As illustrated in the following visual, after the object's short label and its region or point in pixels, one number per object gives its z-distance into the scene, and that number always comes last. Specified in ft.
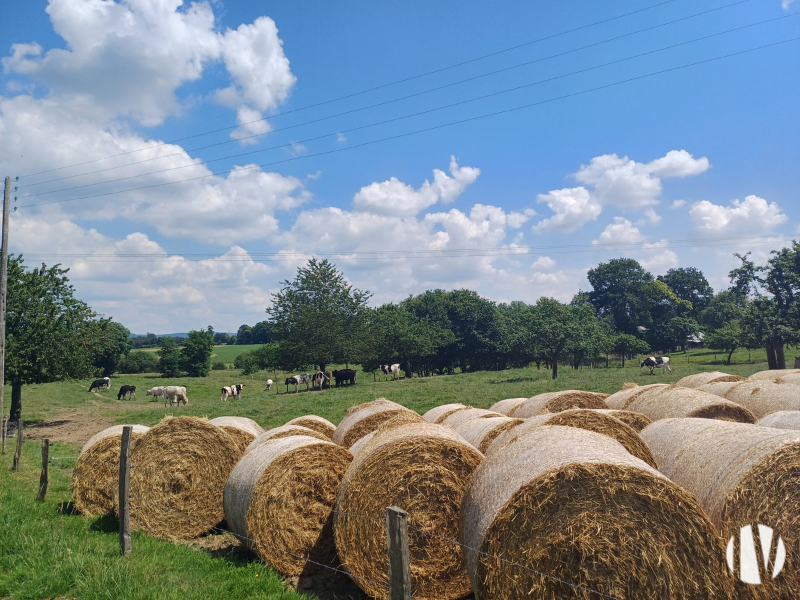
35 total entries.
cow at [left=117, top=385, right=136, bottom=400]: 128.60
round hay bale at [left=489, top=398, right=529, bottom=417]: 41.68
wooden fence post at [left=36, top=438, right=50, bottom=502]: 31.30
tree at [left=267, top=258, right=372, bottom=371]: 143.43
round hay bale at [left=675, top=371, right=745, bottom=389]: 47.88
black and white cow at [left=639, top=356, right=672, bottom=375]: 127.61
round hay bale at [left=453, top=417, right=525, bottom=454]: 26.50
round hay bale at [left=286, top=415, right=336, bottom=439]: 34.47
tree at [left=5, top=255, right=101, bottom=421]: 80.38
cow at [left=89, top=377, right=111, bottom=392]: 150.30
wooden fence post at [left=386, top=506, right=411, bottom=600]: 12.94
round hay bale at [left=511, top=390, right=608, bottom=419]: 35.19
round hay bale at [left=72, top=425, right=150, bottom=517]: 28.48
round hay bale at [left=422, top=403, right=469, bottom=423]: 37.45
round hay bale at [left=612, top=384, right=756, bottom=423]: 29.66
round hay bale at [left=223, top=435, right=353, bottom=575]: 21.85
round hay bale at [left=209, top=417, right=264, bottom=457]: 31.24
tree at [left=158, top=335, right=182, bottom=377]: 229.45
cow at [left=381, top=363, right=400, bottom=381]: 165.47
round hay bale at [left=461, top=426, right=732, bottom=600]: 14.21
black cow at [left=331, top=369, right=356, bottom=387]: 140.26
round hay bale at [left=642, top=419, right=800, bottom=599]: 15.94
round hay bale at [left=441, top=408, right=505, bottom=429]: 33.09
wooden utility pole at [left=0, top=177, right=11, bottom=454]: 57.11
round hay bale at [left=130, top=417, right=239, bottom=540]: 25.86
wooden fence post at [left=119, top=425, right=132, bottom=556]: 22.03
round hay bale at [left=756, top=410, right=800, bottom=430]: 23.66
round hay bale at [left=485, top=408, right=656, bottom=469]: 21.27
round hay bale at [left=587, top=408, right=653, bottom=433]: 28.22
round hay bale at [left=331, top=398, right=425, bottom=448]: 30.81
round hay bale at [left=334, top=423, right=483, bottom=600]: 18.65
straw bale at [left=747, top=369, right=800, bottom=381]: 46.78
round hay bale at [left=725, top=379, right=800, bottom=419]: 32.12
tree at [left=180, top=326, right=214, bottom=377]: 230.48
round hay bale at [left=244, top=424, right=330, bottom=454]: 28.04
